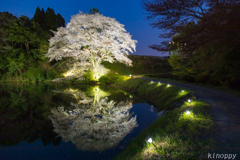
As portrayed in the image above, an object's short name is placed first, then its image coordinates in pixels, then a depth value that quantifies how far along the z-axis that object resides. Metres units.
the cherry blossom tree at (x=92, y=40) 15.71
